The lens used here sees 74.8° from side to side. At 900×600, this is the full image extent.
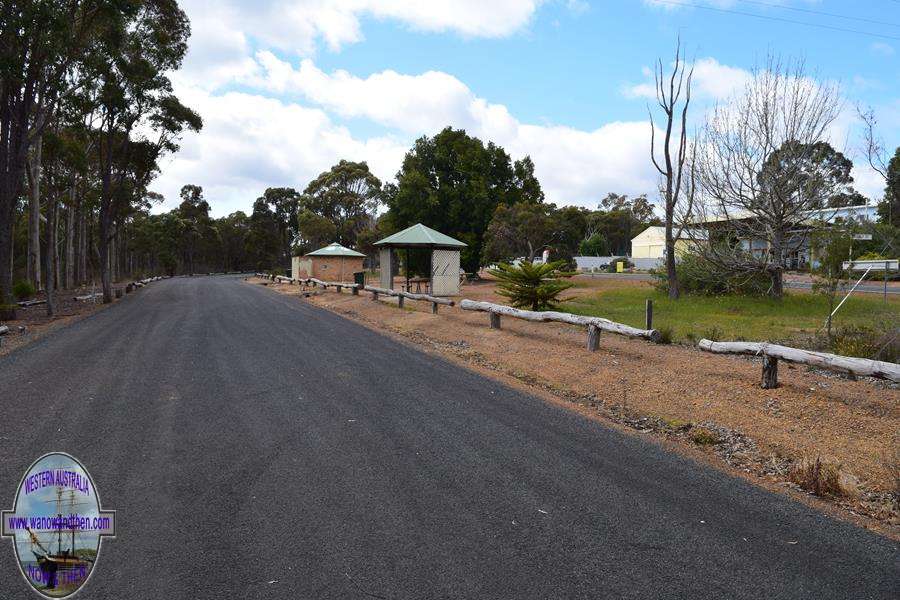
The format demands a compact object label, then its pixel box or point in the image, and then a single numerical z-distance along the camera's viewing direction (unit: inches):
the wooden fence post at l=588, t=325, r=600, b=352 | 430.5
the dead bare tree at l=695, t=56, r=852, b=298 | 756.6
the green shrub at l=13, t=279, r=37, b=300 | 998.4
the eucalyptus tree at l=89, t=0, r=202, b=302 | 831.1
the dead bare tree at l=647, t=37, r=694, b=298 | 917.2
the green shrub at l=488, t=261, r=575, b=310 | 633.6
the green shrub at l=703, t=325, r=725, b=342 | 451.1
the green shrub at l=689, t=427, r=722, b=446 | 248.2
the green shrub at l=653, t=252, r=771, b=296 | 851.4
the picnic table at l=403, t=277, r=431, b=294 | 1040.3
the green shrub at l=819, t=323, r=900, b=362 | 363.6
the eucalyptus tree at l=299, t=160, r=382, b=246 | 2797.7
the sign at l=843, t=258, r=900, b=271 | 509.1
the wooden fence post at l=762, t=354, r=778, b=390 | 305.1
